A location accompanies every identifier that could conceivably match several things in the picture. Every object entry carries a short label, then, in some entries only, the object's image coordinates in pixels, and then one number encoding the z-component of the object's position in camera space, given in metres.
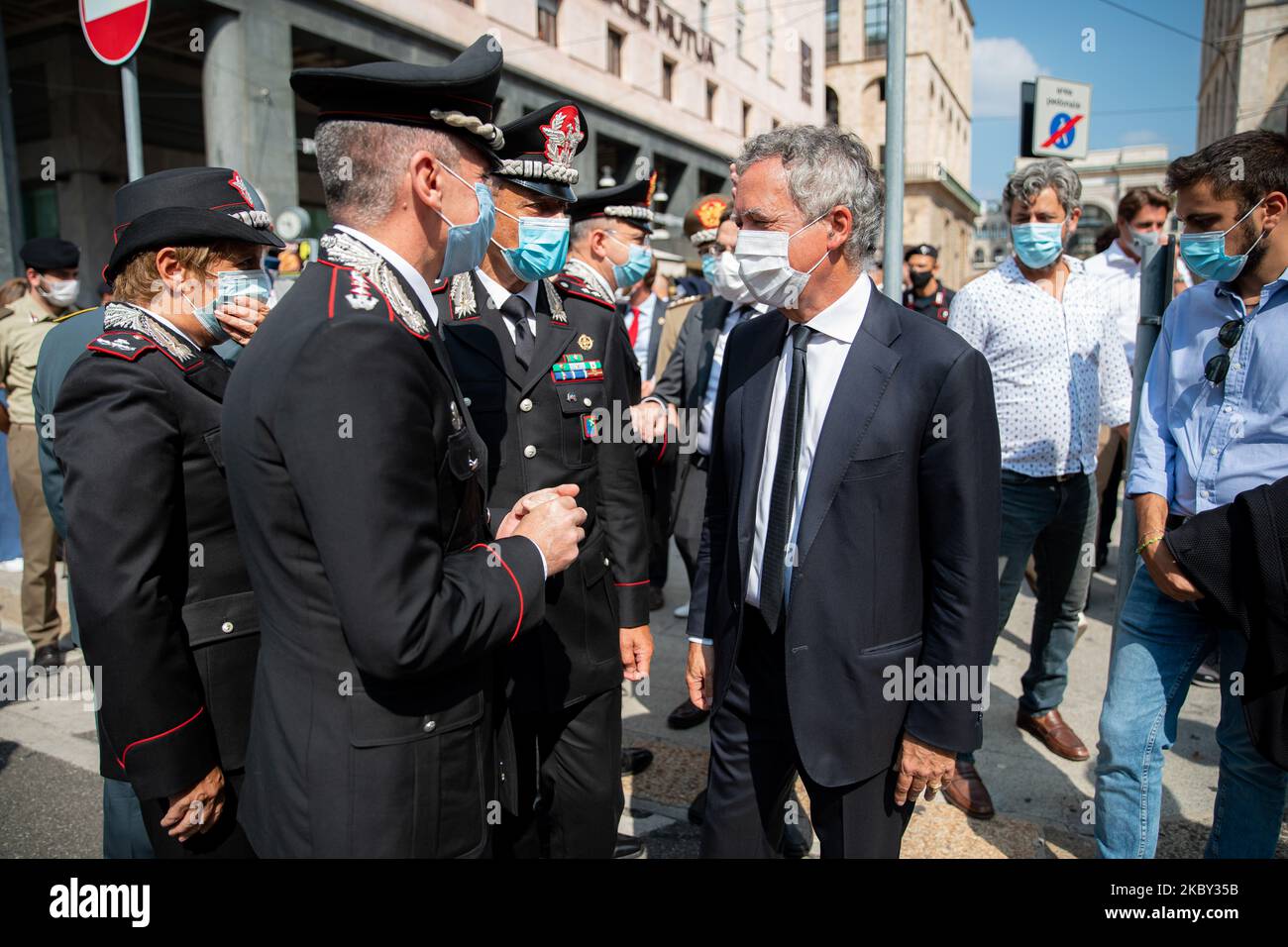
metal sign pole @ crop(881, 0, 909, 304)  3.91
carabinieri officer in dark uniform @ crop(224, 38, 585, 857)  1.40
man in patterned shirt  3.56
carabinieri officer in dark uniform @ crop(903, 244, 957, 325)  8.72
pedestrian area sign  6.35
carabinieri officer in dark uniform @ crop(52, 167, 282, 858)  1.83
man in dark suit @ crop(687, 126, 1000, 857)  1.96
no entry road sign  4.15
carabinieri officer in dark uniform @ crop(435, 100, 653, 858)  2.53
